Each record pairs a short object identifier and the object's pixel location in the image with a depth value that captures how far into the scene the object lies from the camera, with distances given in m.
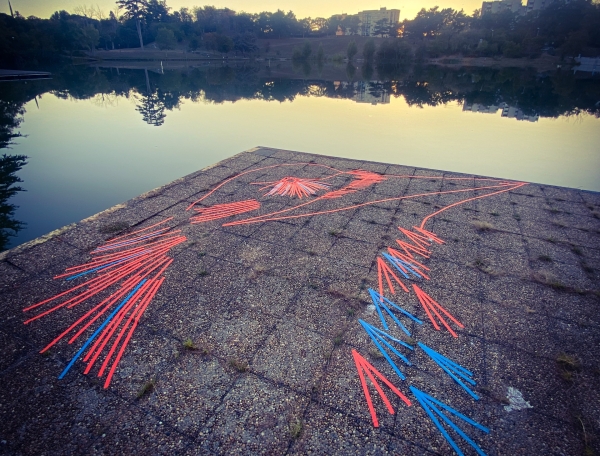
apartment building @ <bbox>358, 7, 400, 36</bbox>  125.06
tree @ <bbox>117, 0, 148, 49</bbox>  77.59
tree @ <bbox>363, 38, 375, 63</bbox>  52.44
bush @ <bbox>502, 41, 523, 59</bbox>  46.72
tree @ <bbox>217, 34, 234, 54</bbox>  64.31
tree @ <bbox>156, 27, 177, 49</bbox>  68.94
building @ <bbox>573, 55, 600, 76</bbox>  39.03
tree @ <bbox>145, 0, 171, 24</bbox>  80.81
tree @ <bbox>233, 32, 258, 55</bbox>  66.62
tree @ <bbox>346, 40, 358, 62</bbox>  57.12
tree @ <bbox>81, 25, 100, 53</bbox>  59.00
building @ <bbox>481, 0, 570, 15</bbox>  118.18
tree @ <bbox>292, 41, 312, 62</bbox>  59.93
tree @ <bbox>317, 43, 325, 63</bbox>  58.66
